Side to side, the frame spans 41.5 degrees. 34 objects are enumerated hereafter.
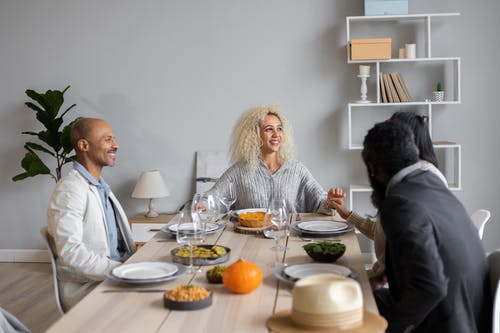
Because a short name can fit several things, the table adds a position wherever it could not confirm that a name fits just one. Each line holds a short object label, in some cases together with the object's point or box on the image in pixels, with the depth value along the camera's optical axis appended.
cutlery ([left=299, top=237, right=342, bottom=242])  2.80
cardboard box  5.01
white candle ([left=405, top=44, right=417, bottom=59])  5.07
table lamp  5.34
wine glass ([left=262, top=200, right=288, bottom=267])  2.36
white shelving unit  5.04
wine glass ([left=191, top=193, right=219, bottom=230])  2.84
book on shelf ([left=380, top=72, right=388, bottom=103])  5.10
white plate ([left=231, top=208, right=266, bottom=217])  3.35
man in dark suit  1.99
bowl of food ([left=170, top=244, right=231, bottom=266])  2.40
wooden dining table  1.80
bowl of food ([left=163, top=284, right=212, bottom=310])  1.90
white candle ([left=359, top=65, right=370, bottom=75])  5.12
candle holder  5.15
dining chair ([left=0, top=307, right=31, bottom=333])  2.28
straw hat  1.66
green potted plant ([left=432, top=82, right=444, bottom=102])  5.10
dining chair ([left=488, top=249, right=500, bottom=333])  2.17
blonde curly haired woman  3.77
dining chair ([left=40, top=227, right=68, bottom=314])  2.79
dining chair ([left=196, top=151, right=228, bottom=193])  5.48
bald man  2.75
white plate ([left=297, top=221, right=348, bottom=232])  2.95
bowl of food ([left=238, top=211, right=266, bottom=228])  2.98
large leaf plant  5.32
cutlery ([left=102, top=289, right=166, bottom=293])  2.11
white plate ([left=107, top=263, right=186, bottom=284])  2.16
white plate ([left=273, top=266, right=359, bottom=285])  2.12
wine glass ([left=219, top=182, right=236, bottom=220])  3.69
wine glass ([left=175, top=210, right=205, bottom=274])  2.28
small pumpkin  2.02
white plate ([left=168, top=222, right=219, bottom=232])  2.96
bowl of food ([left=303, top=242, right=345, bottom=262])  2.39
